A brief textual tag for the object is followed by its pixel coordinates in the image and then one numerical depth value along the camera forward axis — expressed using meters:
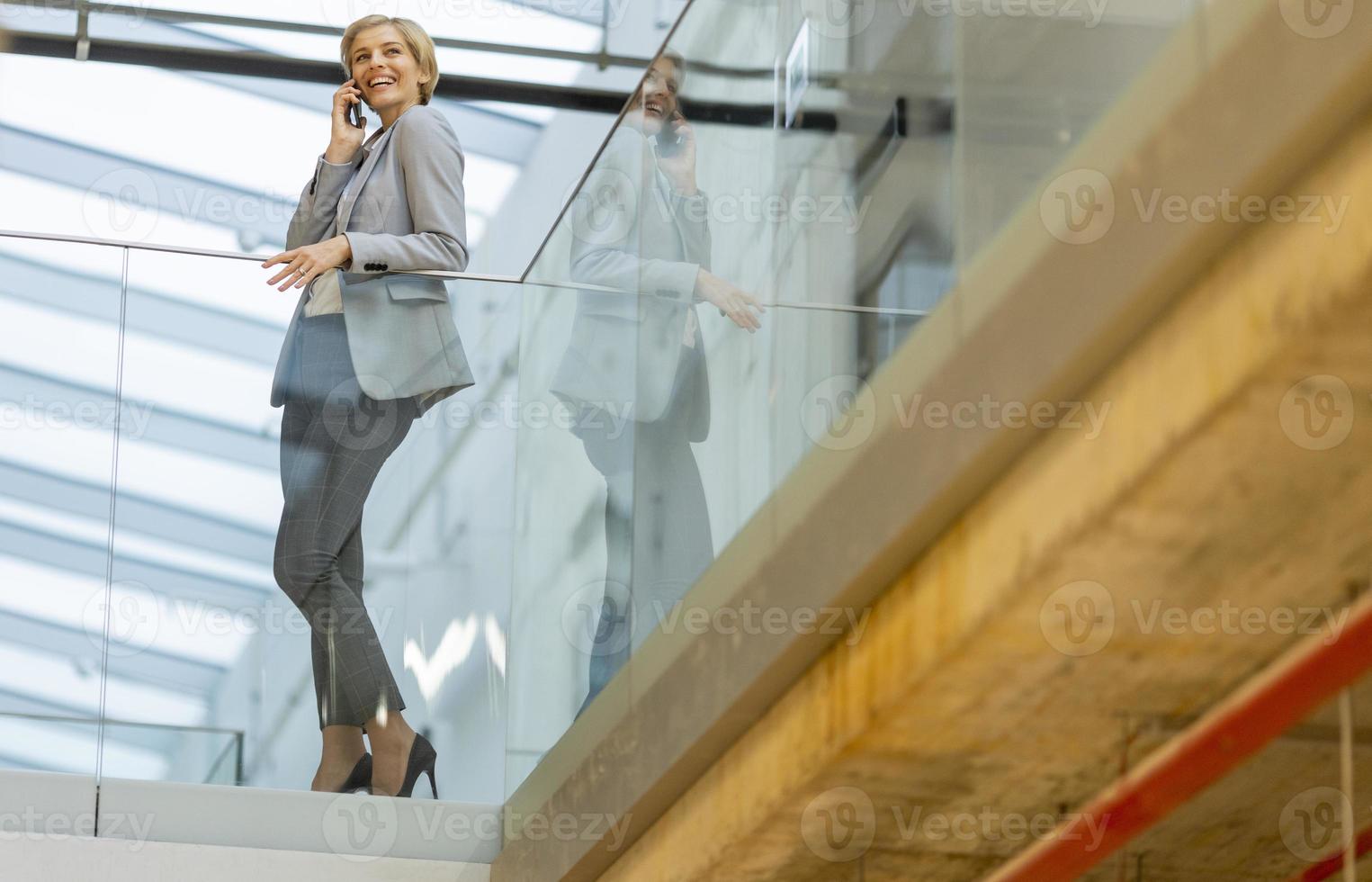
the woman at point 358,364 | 8.91
